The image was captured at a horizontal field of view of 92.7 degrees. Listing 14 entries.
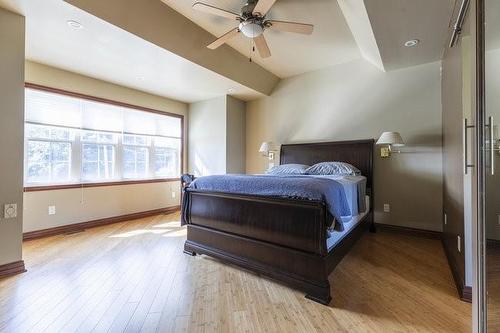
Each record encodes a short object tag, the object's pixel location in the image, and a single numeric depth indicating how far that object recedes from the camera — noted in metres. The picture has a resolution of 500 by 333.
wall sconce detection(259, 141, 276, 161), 4.64
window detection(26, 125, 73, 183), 3.48
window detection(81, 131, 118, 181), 4.08
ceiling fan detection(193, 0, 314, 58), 2.29
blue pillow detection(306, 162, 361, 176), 3.55
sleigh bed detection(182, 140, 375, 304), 1.94
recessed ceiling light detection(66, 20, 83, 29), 2.50
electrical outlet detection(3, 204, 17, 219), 2.30
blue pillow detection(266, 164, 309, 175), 3.83
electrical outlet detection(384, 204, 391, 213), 3.77
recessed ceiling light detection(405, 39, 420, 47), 2.81
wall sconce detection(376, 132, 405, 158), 3.30
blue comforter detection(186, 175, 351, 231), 1.96
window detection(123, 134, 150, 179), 4.63
